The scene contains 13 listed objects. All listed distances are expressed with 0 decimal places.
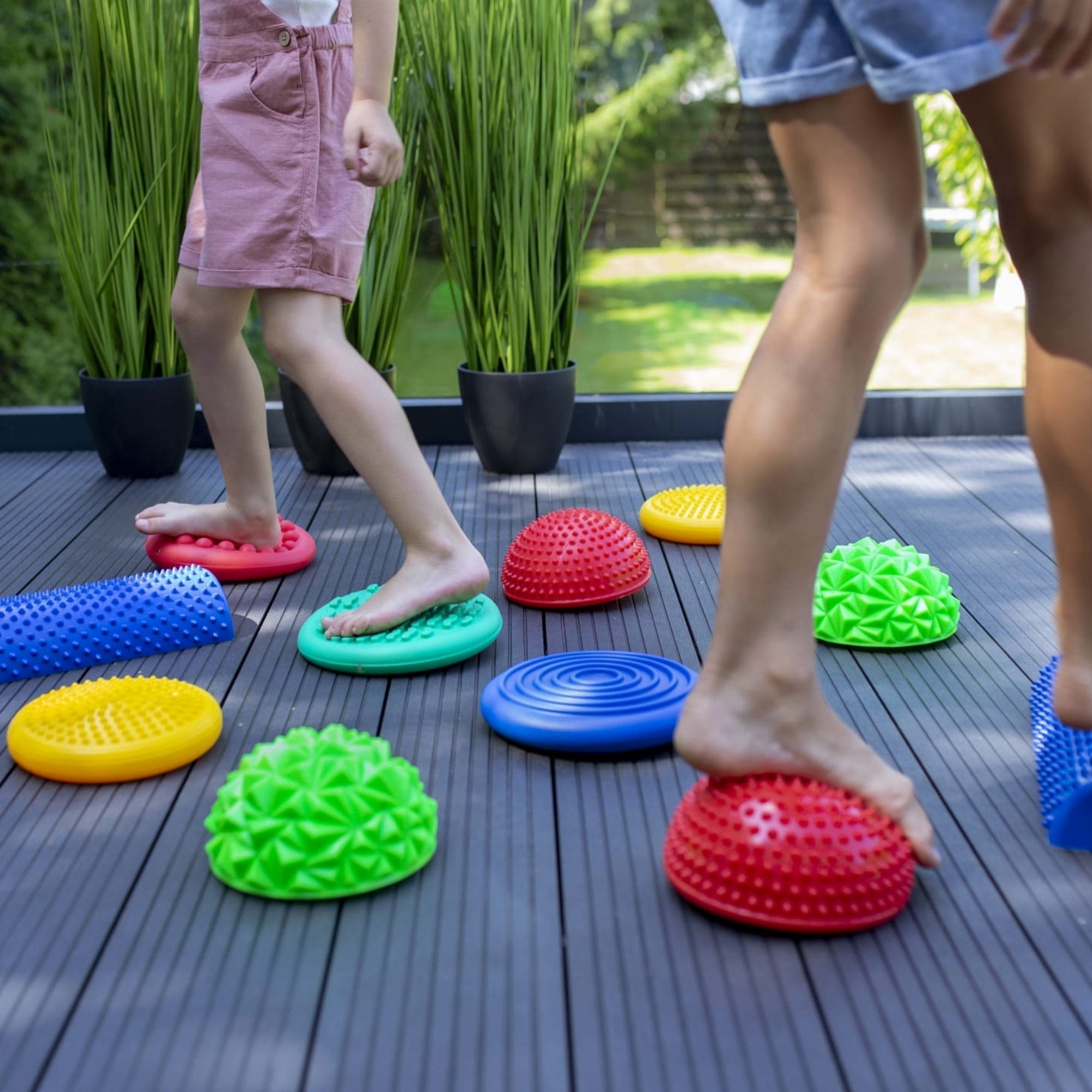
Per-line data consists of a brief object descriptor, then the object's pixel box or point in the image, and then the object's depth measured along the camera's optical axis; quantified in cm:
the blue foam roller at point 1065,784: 149
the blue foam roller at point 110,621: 210
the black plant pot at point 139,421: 333
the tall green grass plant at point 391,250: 329
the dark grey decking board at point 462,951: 117
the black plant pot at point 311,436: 340
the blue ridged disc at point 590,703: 174
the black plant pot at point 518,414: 339
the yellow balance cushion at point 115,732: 171
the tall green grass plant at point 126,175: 309
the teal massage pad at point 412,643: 205
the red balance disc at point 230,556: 255
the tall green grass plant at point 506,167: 311
